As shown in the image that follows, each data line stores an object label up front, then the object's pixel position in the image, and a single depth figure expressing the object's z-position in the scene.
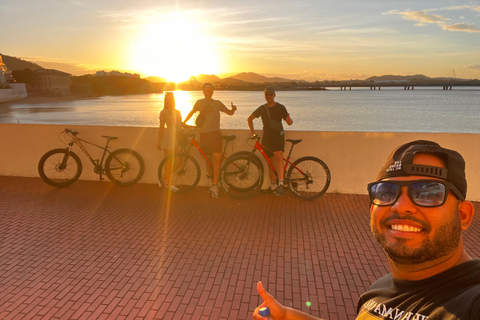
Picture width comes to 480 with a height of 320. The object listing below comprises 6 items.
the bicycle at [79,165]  6.69
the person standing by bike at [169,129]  6.25
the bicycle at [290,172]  5.99
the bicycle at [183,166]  6.28
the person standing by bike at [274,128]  5.81
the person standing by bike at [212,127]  6.04
